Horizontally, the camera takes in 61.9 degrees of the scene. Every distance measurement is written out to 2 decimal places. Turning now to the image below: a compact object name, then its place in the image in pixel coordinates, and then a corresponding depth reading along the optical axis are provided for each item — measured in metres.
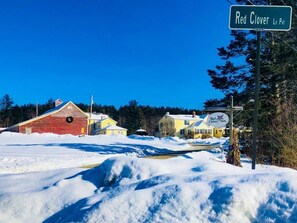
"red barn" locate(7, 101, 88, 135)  36.83
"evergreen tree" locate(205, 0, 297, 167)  11.60
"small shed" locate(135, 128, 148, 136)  51.92
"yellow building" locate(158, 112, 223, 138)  53.32
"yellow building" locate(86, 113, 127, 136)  50.85
